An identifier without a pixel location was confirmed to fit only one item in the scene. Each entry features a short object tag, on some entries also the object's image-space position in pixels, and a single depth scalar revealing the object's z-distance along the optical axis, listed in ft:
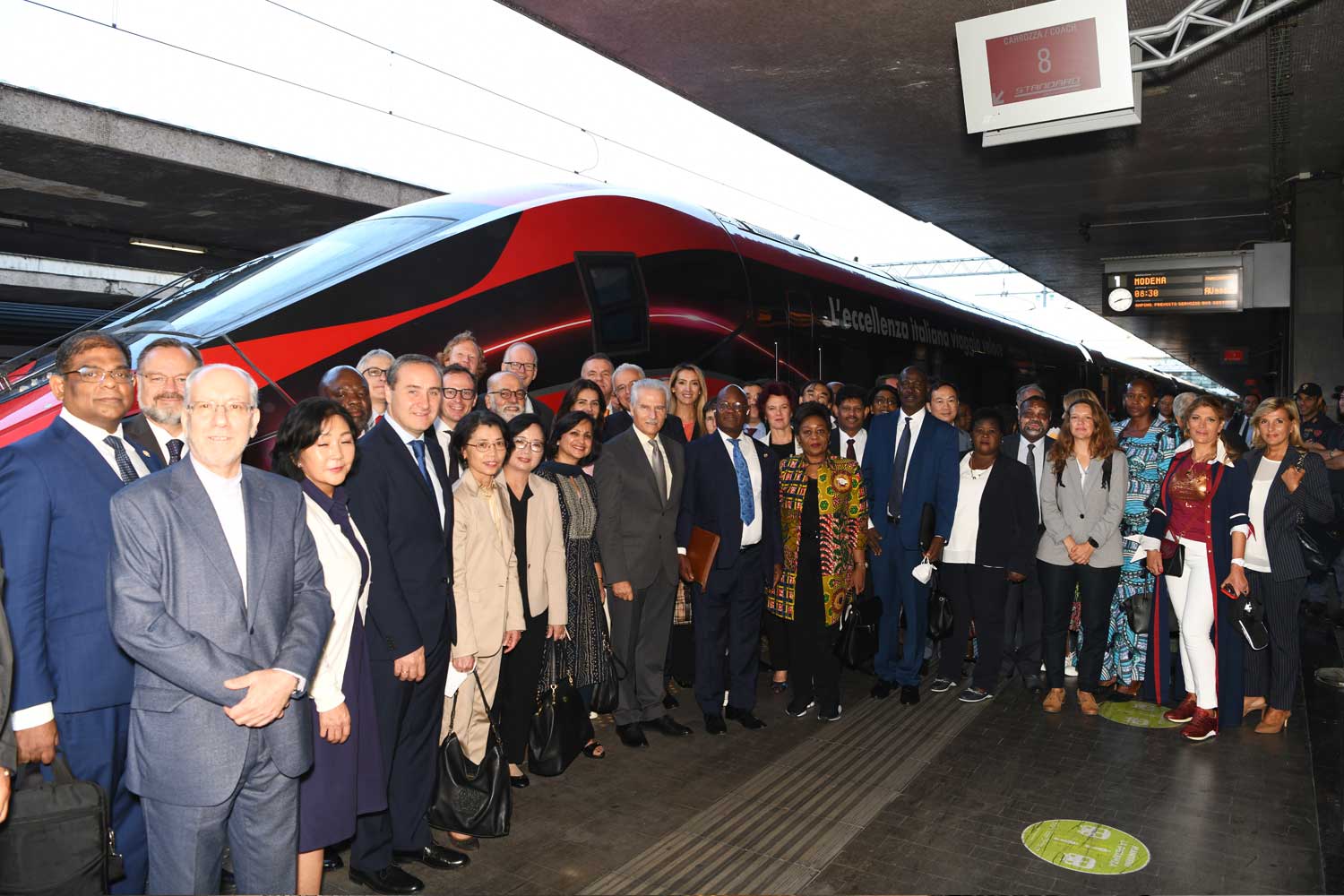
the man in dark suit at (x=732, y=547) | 17.44
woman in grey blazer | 18.39
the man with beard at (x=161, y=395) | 11.37
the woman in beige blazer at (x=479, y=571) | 12.95
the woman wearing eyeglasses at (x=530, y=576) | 14.30
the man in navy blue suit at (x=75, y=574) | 9.13
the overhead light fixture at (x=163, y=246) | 40.98
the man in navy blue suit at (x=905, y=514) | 19.26
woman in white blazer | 9.73
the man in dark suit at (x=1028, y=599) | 19.74
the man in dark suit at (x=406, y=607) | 11.41
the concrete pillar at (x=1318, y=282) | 36.17
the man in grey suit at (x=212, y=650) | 8.04
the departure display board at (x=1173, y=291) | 38.93
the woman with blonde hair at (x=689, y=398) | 19.65
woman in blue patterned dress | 19.22
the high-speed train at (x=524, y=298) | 16.67
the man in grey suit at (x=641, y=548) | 16.44
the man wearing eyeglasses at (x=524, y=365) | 18.71
